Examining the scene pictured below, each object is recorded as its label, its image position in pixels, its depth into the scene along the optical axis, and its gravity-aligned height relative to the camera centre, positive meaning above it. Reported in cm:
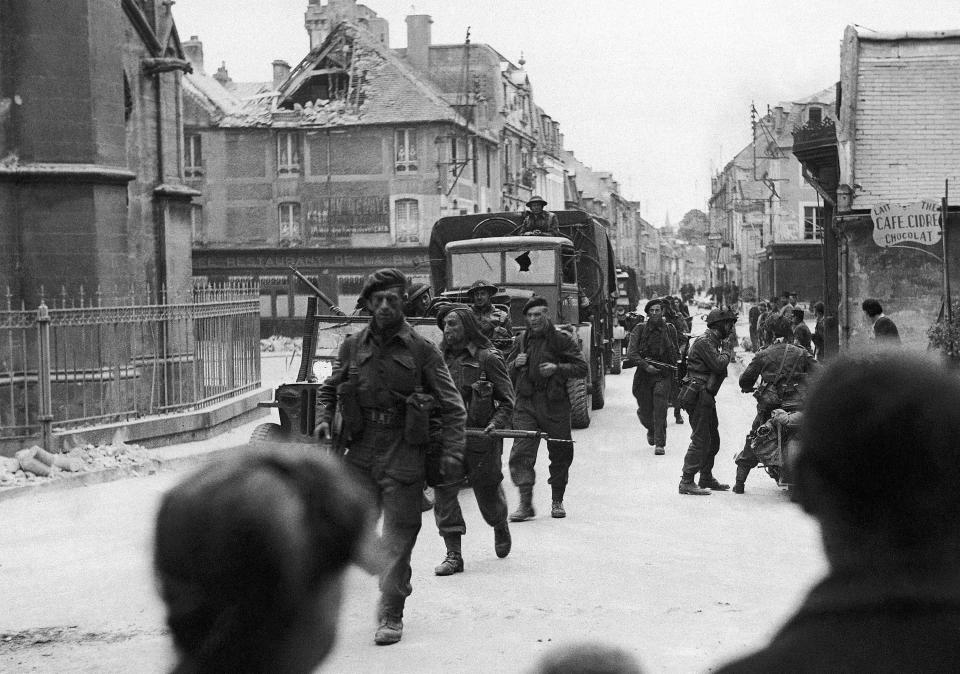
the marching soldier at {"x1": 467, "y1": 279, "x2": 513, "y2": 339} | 1323 -24
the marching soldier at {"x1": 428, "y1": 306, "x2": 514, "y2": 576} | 853 -100
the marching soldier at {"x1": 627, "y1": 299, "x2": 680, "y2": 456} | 1470 -96
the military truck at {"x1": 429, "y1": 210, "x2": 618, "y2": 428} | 1839 +35
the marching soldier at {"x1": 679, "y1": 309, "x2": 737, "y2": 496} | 1163 -105
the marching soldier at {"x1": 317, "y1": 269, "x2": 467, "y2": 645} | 709 -66
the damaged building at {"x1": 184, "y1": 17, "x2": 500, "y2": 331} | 4447 +444
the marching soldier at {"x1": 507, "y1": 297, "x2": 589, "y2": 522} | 1056 -93
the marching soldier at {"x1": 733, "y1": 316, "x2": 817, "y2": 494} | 1130 -82
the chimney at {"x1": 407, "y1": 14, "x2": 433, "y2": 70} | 5384 +1107
